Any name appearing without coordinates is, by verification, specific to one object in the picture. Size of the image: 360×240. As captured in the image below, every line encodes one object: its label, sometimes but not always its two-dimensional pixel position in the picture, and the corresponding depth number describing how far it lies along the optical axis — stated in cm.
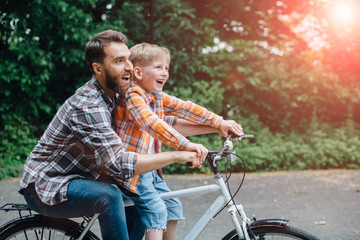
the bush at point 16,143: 702
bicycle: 229
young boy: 219
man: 210
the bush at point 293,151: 810
